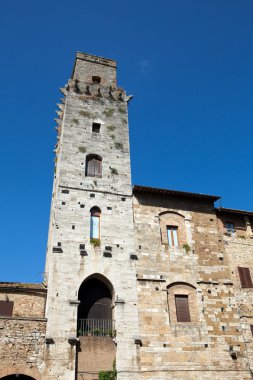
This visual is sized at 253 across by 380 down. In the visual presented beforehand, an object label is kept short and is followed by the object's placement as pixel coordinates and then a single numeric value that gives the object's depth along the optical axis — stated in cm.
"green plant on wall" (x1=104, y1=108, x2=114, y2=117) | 2287
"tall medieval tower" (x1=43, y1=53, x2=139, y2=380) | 1545
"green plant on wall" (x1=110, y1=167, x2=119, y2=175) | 2057
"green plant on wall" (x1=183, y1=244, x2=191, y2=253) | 1912
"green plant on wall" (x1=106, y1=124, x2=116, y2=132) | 2225
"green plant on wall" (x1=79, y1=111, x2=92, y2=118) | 2220
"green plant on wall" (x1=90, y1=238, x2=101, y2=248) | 1777
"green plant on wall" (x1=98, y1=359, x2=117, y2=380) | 1503
